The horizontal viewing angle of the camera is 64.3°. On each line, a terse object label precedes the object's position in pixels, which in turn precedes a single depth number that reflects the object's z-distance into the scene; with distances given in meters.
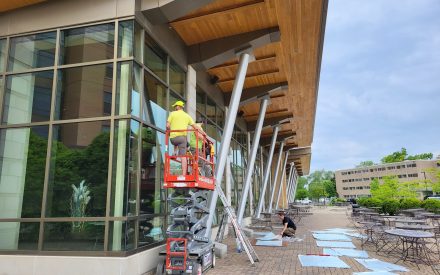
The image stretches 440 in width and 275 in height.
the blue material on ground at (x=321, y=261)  8.85
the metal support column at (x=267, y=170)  21.99
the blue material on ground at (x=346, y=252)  10.16
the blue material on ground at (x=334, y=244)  12.11
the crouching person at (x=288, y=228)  14.13
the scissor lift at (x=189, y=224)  7.39
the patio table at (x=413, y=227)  10.48
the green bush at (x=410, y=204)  27.50
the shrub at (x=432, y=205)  25.86
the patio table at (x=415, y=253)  8.64
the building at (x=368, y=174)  99.69
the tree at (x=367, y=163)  162.25
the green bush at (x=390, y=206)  28.34
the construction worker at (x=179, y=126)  8.03
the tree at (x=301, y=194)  119.75
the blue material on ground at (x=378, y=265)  8.42
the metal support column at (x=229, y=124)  10.57
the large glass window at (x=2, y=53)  8.99
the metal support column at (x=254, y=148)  15.97
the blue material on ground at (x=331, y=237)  13.77
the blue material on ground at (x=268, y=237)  14.04
